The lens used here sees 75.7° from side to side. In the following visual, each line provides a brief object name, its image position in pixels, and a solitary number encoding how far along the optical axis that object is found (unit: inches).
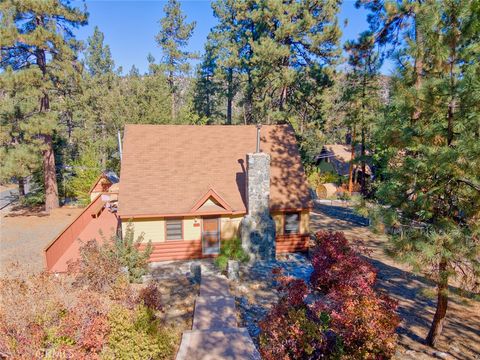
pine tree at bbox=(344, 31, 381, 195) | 724.0
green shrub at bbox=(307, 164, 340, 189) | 1293.1
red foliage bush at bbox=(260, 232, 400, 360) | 263.0
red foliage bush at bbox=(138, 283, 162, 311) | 365.6
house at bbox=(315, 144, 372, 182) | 1474.4
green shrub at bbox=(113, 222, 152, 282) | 458.0
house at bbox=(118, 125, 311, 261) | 558.9
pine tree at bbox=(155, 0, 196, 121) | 1518.2
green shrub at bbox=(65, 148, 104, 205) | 1033.5
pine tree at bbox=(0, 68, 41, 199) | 768.3
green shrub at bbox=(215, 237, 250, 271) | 532.6
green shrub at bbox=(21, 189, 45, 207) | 1008.5
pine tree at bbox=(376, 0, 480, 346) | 264.2
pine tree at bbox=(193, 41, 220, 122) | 1457.9
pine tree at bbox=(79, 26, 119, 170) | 1091.6
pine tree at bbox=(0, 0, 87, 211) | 745.6
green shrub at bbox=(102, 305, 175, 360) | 269.4
